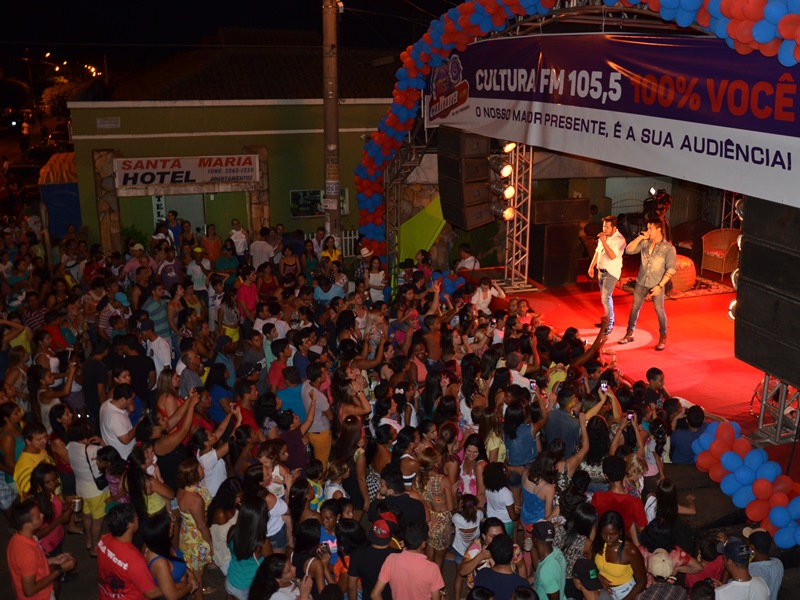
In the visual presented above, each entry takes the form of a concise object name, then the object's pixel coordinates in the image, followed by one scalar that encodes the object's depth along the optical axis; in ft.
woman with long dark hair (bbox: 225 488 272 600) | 19.01
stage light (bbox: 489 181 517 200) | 45.52
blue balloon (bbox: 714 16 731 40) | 22.58
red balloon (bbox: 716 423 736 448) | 26.00
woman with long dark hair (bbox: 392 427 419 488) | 21.75
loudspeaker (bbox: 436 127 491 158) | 41.75
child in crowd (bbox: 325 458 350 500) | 21.79
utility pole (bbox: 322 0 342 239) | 42.42
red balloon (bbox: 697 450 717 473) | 26.14
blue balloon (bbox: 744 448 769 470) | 25.21
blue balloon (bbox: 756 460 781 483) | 24.77
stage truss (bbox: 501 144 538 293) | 45.91
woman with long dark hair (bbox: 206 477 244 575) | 20.40
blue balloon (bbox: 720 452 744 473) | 25.31
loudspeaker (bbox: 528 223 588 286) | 49.70
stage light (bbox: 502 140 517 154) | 44.29
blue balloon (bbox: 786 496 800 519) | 23.35
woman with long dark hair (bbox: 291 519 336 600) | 18.93
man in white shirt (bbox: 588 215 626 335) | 38.75
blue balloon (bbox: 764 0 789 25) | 20.43
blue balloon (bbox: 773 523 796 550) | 23.25
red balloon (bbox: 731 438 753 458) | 25.73
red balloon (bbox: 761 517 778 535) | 23.96
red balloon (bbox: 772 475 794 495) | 24.38
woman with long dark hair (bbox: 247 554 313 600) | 17.20
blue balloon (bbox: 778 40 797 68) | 20.65
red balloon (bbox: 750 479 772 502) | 24.40
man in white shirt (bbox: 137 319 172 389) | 30.56
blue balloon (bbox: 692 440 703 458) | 26.35
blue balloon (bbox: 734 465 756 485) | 24.99
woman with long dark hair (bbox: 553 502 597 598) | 19.75
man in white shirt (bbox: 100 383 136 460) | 24.32
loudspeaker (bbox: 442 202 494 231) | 42.63
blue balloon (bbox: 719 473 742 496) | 25.23
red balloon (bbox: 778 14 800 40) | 20.13
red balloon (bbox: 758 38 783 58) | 21.24
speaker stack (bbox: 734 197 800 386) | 22.26
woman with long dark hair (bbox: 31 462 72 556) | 20.86
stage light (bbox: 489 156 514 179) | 45.42
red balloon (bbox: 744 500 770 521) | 24.34
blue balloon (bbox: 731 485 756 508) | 24.93
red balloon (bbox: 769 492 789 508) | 23.97
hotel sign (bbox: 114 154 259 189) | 57.57
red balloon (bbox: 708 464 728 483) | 25.79
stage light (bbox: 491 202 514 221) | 46.15
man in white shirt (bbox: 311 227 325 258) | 46.75
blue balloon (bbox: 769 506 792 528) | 23.52
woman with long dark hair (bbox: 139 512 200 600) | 18.53
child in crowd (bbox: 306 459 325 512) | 21.72
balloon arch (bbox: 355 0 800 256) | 20.93
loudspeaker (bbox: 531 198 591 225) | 49.85
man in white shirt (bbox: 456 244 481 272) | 42.33
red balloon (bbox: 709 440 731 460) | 25.93
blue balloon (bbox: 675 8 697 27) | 23.97
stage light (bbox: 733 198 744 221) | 25.05
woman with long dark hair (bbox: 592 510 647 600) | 18.81
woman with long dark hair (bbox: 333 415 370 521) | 23.40
